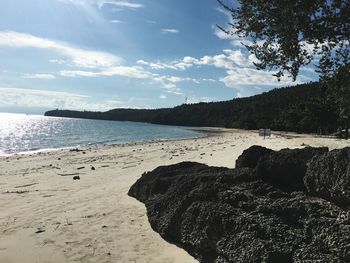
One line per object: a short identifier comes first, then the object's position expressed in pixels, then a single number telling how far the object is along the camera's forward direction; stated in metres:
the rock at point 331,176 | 5.28
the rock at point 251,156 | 8.91
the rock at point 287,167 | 6.56
